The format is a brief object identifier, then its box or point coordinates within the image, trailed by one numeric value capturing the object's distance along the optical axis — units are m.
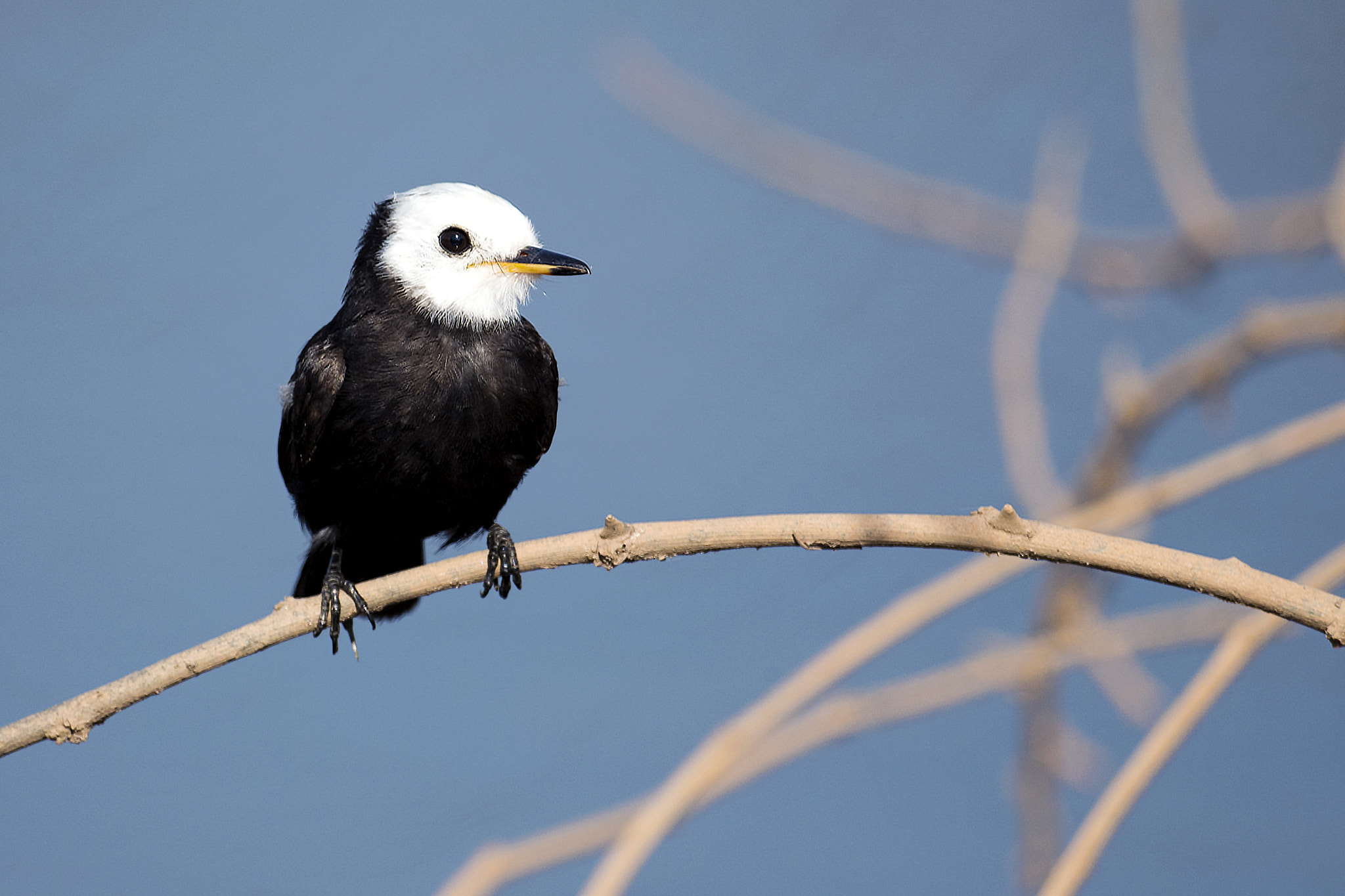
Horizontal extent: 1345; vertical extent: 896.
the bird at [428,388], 4.93
